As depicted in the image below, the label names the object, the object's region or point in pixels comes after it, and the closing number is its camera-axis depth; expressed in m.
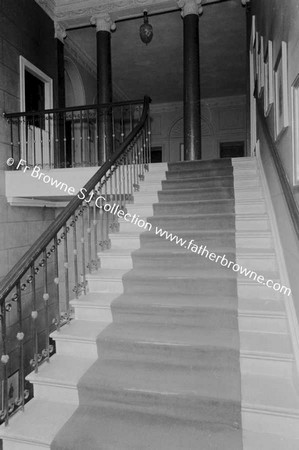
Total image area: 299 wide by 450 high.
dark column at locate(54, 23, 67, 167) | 6.41
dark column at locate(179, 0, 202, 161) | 5.68
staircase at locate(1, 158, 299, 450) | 1.80
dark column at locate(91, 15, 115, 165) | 6.24
